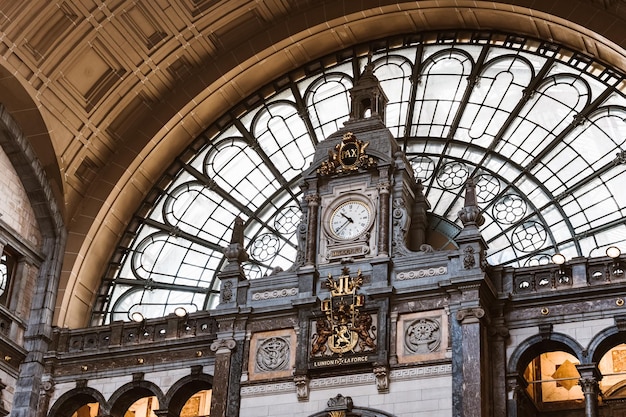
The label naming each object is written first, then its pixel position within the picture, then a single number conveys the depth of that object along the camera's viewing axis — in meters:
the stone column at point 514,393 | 31.39
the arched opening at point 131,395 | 35.94
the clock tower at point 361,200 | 34.56
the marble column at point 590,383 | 30.84
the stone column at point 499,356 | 31.50
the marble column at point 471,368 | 30.67
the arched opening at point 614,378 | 34.69
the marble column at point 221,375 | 33.47
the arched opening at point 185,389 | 35.53
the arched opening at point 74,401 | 36.69
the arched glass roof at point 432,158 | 36.88
